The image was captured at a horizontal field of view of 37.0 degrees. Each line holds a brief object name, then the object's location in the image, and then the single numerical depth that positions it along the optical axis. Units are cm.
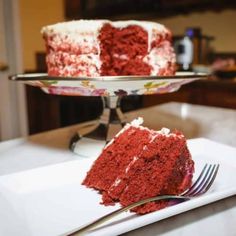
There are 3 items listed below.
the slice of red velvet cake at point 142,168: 51
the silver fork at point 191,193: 41
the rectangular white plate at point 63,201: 43
